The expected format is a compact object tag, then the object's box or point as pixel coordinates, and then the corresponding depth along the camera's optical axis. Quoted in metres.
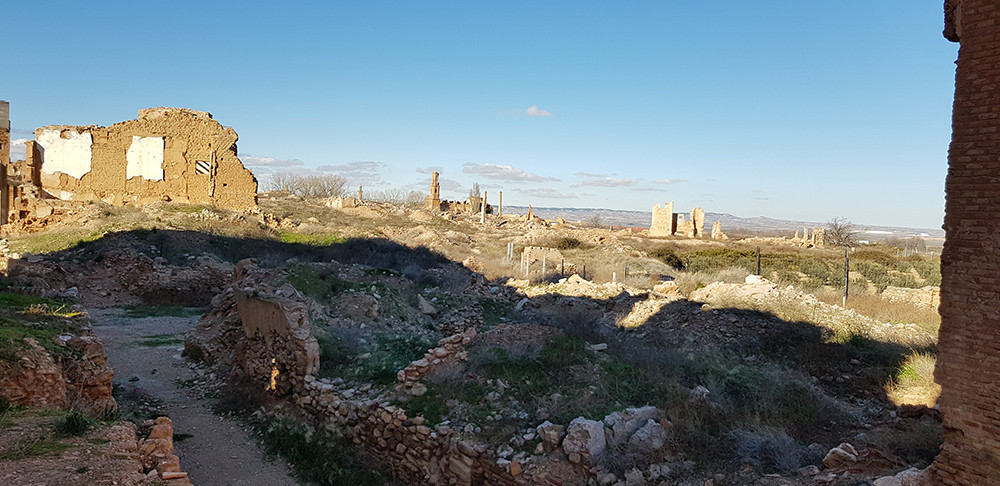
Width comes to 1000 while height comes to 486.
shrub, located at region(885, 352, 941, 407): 8.24
